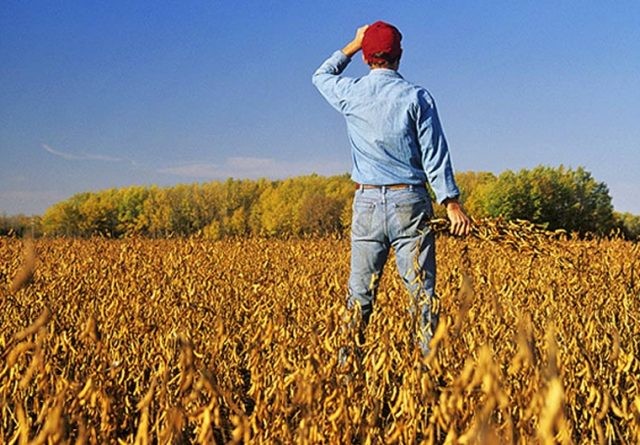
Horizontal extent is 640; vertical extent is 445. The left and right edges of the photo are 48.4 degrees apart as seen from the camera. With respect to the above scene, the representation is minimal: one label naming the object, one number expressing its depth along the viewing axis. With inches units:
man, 142.6
